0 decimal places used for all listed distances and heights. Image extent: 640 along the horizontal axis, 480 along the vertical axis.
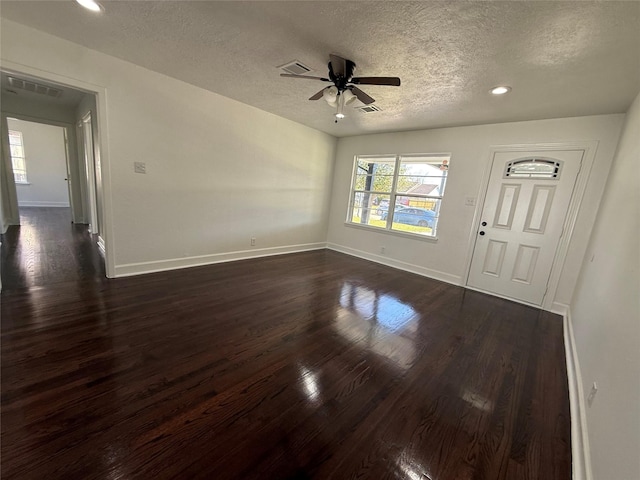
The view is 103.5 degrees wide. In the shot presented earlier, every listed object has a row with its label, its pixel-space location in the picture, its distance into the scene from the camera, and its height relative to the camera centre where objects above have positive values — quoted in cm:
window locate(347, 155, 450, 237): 458 +16
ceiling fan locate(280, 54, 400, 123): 230 +107
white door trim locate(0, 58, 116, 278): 239 +50
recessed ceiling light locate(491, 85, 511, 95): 266 +127
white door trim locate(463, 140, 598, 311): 323 +40
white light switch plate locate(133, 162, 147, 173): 320 +9
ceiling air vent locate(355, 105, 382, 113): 355 +126
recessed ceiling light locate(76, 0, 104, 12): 192 +126
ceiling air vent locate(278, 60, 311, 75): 258 +127
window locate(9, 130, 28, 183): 719 +16
